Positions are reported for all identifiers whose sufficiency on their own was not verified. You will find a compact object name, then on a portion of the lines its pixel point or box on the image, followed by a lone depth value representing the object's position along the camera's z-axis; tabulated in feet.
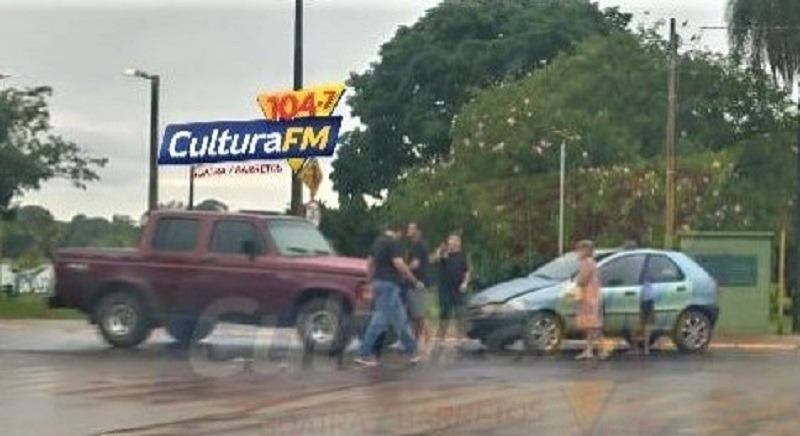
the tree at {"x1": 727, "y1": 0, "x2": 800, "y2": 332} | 166.09
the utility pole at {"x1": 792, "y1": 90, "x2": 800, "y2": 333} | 92.02
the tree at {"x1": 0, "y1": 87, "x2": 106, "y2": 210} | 139.13
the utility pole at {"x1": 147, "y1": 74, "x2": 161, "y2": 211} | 119.75
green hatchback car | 69.26
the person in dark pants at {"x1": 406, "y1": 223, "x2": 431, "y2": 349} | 65.72
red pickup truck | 66.39
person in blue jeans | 60.90
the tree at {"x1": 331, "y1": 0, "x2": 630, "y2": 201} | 208.33
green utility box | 86.02
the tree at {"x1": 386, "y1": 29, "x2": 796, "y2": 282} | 142.92
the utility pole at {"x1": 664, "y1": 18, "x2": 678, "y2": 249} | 106.32
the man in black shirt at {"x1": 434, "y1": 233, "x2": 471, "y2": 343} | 71.81
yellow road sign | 95.40
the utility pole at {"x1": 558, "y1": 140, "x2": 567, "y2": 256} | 120.20
